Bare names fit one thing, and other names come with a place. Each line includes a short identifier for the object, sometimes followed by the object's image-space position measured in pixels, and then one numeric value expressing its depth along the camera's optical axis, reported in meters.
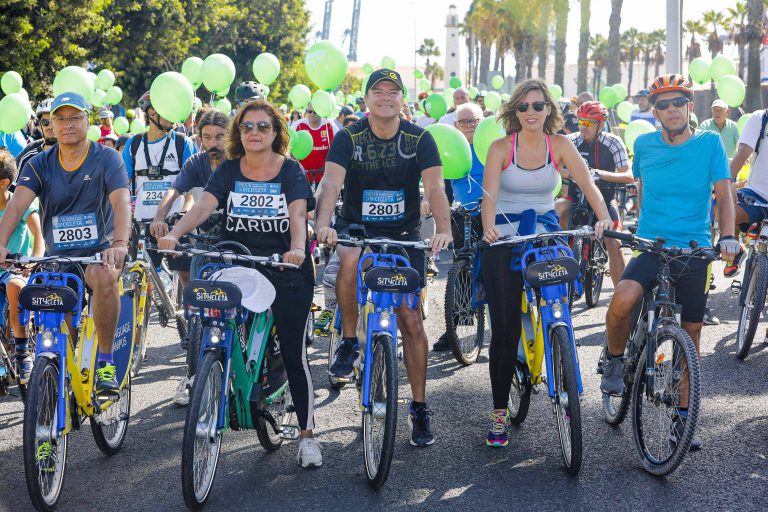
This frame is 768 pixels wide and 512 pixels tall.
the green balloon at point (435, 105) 16.95
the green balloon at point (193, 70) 14.60
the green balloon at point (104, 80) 19.50
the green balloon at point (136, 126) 16.62
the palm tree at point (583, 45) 33.81
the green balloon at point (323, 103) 12.59
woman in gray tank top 5.52
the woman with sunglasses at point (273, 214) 5.19
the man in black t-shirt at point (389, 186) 5.57
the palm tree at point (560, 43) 37.62
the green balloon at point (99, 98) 17.94
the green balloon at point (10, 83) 13.85
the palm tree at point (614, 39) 29.32
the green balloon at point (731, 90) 13.83
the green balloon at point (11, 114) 10.24
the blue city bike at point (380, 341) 4.86
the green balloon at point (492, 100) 23.62
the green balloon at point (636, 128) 12.61
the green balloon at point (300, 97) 17.11
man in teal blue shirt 5.50
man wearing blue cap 5.39
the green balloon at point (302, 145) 11.69
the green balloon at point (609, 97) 20.34
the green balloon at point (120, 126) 18.58
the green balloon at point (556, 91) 22.80
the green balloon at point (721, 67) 15.88
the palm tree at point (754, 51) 25.20
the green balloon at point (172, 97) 9.06
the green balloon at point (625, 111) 21.08
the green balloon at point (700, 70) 16.25
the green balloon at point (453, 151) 7.74
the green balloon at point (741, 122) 13.23
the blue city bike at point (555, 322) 4.92
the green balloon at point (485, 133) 8.10
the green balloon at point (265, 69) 15.23
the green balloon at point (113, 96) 19.62
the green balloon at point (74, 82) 11.59
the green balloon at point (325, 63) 11.27
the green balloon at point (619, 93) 20.83
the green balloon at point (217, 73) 13.36
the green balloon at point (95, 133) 14.68
